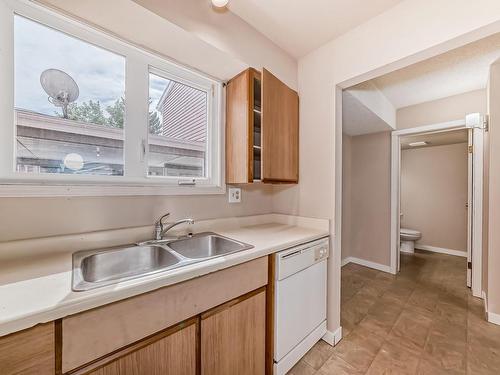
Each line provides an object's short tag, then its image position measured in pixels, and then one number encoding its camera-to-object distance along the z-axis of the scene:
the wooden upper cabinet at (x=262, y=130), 1.55
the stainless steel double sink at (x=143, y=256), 0.93
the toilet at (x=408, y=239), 3.90
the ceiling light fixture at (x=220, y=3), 1.31
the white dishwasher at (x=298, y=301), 1.31
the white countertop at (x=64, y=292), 0.59
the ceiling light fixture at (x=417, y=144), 3.79
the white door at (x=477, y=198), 2.31
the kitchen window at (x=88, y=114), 1.07
